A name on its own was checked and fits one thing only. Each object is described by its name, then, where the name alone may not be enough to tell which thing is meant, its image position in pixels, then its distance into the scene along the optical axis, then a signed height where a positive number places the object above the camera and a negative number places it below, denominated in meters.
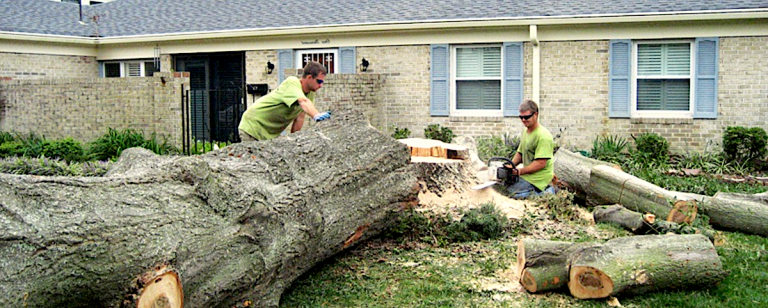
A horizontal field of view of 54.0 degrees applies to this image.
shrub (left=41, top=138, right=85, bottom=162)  13.17 -0.83
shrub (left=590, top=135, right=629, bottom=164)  13.12 -0.84
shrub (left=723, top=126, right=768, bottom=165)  12.52 -0.72
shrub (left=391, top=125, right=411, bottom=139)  14.88 -0.61
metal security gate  16.50 +0.45
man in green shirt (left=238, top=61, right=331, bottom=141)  7.50 -0.05
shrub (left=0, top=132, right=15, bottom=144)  15.61 -0.71
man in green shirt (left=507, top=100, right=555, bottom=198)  8.17 -0.63
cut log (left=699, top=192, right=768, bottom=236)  7.48 -1.12
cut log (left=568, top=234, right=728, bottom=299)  5.30 -1.18
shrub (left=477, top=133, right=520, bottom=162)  13.02 -0.80
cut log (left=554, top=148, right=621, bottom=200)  9.05 -0.85
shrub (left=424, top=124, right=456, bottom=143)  14.70 -0.61
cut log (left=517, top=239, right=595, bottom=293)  5.44 -1.19
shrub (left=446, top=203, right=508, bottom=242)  6.95 -1.17
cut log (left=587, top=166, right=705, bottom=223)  7.58 -0.99
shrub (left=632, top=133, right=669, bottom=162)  13.27 -0.80
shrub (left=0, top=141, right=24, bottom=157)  13.91 -0.84
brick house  13.44 +0.90
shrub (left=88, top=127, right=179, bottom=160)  13.52 -0.75
